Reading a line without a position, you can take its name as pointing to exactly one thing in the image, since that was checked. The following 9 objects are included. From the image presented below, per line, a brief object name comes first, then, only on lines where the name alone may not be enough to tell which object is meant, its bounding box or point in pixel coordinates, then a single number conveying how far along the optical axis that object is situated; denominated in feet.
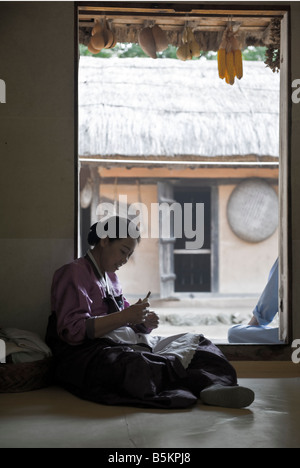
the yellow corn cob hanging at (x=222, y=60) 15.99
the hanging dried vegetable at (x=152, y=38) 15.60
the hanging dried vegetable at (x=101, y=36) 15.28
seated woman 10.69
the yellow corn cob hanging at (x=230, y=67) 15.96
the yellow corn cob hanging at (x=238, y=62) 15.85
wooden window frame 14.06
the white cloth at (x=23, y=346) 12.12
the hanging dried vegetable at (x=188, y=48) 15.78
